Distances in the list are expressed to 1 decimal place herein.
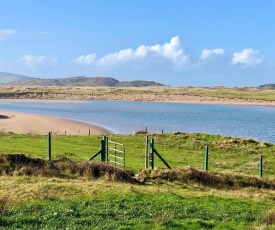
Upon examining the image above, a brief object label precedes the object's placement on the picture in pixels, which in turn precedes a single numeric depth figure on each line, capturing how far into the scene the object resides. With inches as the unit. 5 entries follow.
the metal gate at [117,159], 1040.7
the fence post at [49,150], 1039.7
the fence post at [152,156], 1023.5
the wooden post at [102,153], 1021.8
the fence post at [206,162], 1084.0
